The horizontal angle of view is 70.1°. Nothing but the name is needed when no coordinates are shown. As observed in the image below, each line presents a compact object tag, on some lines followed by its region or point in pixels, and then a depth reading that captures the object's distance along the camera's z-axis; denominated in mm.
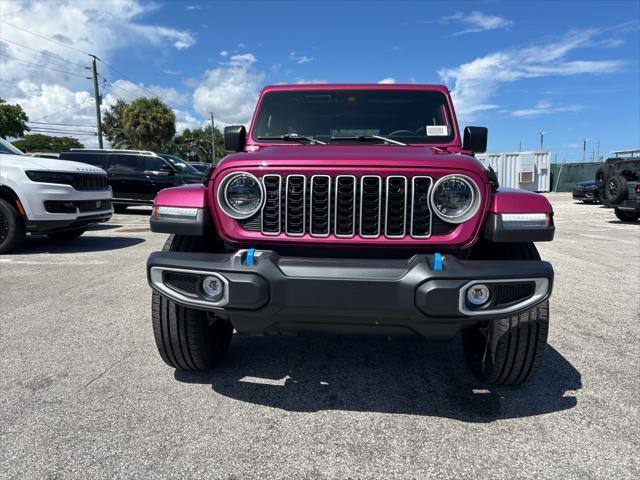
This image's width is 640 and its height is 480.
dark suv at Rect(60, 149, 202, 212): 12984
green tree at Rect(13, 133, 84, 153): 68706
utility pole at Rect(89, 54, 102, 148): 30203
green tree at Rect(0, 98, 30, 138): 42875
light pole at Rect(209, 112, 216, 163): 57234
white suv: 6590
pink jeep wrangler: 2068
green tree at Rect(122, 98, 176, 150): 35562
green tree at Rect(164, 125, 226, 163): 67219
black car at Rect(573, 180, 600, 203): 18734
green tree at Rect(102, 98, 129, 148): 50562
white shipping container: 27438
